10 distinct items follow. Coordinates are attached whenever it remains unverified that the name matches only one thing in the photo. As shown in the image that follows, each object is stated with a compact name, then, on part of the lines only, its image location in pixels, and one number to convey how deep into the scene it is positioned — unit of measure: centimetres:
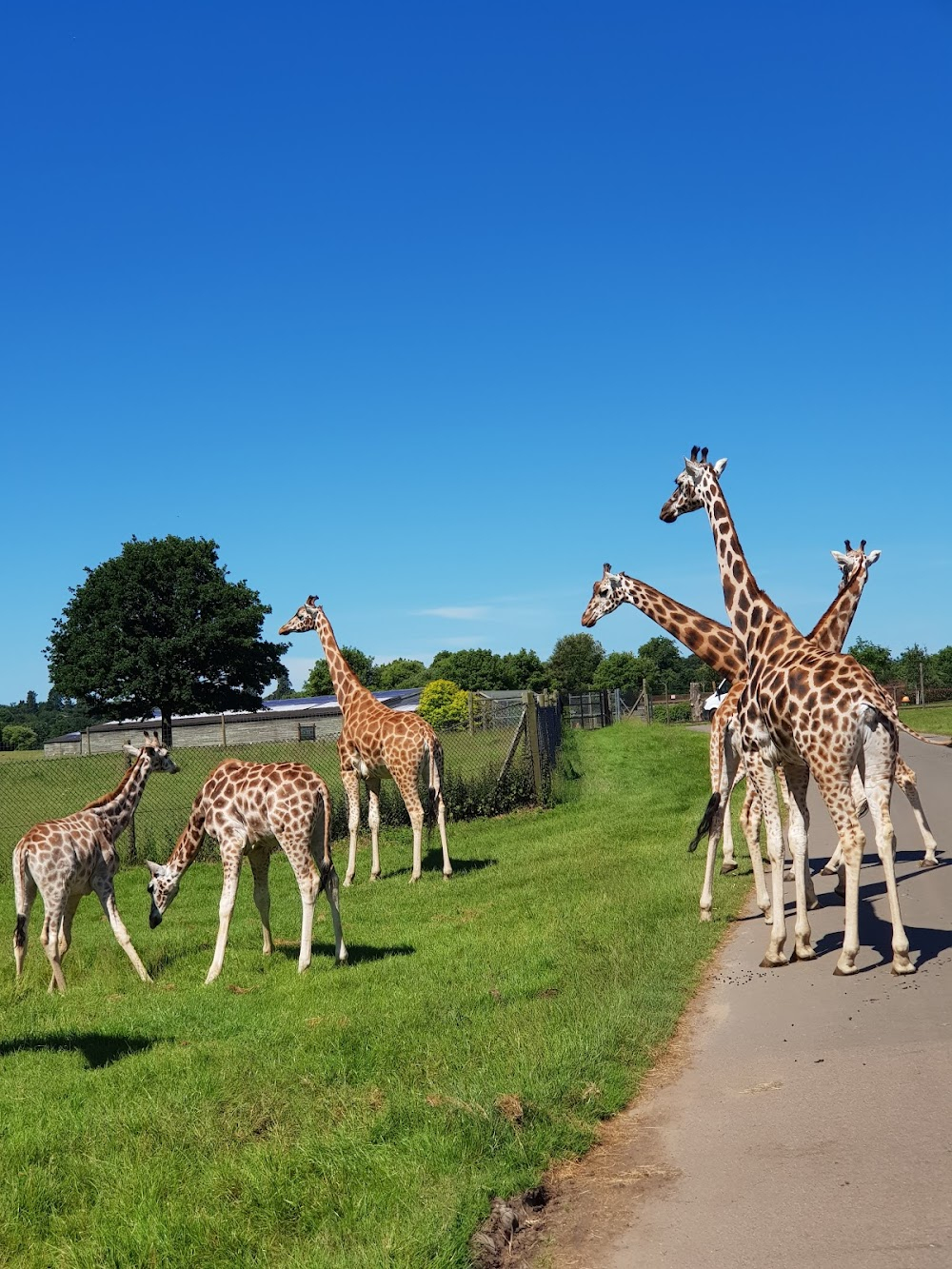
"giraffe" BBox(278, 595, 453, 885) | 1570
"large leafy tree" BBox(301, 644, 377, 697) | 11675
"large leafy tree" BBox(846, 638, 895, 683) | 6812
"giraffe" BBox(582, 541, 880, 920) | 1120
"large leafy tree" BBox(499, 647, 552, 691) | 10838
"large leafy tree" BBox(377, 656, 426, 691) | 12875
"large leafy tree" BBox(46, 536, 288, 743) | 5691
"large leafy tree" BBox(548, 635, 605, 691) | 11619
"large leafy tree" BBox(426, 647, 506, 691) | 10756
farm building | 6588
